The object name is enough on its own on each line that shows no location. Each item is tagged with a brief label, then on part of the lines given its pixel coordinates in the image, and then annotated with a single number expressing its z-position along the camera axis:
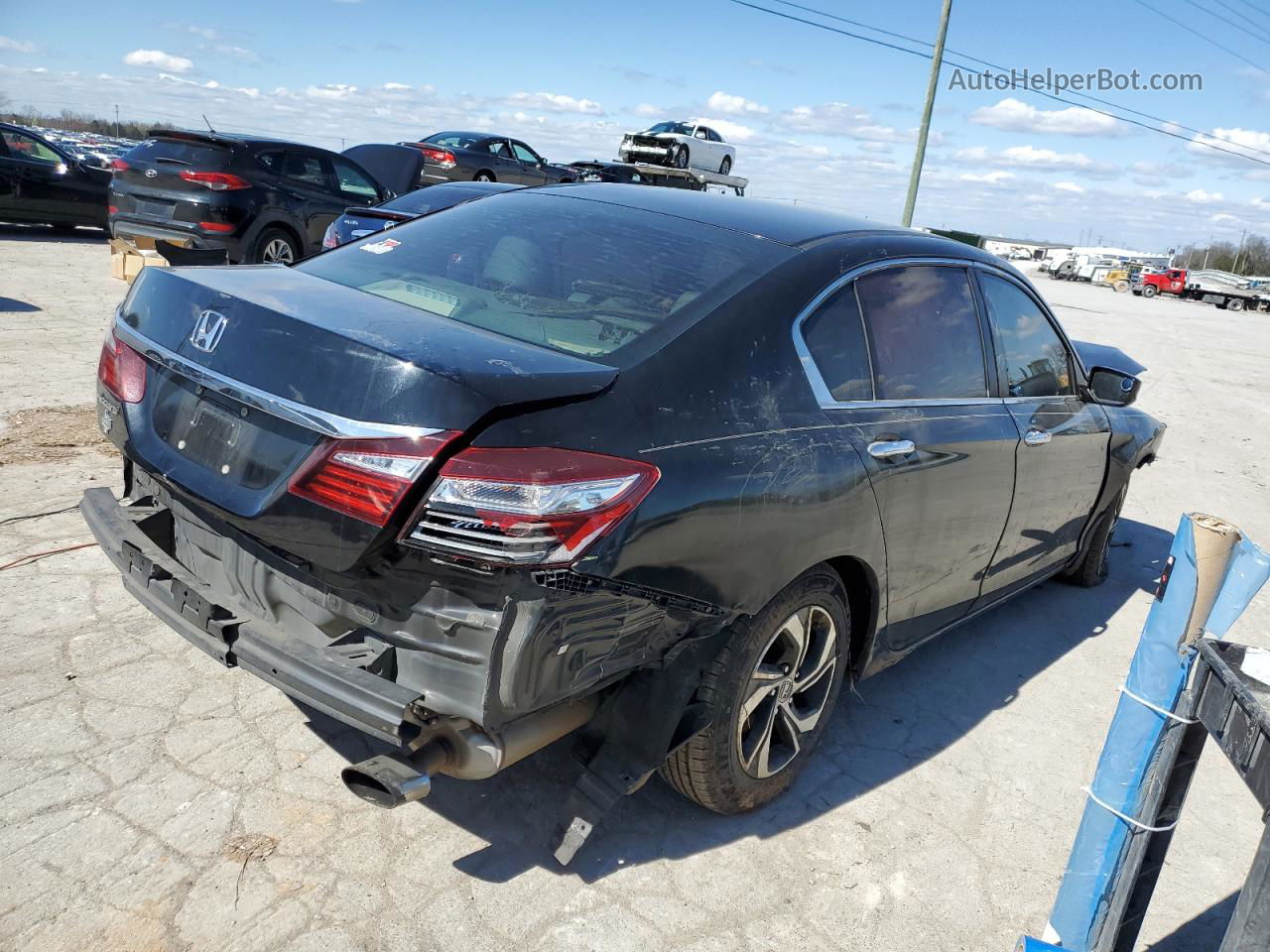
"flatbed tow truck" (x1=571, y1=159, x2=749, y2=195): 24.19
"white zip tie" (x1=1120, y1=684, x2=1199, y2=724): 1.91
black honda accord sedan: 2.07
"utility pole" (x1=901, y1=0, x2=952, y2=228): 21.81
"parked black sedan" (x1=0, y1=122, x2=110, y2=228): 14.73
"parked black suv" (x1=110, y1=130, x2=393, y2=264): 10.32
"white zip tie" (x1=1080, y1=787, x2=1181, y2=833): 2.03
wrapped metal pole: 1.88
